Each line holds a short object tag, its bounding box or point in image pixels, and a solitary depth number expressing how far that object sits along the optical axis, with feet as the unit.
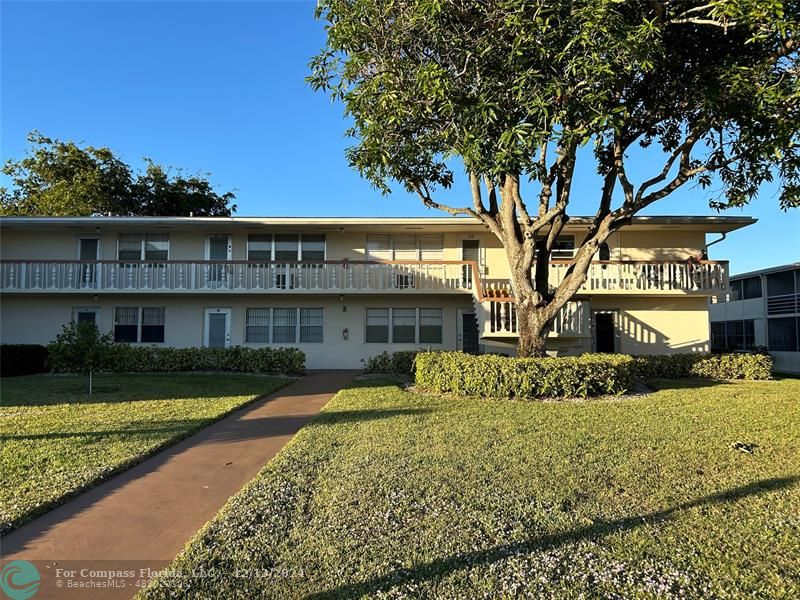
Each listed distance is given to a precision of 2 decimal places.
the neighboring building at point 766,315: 71.51
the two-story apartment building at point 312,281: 53.62
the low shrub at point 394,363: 47.98
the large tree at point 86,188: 87.15
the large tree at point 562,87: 23.06
